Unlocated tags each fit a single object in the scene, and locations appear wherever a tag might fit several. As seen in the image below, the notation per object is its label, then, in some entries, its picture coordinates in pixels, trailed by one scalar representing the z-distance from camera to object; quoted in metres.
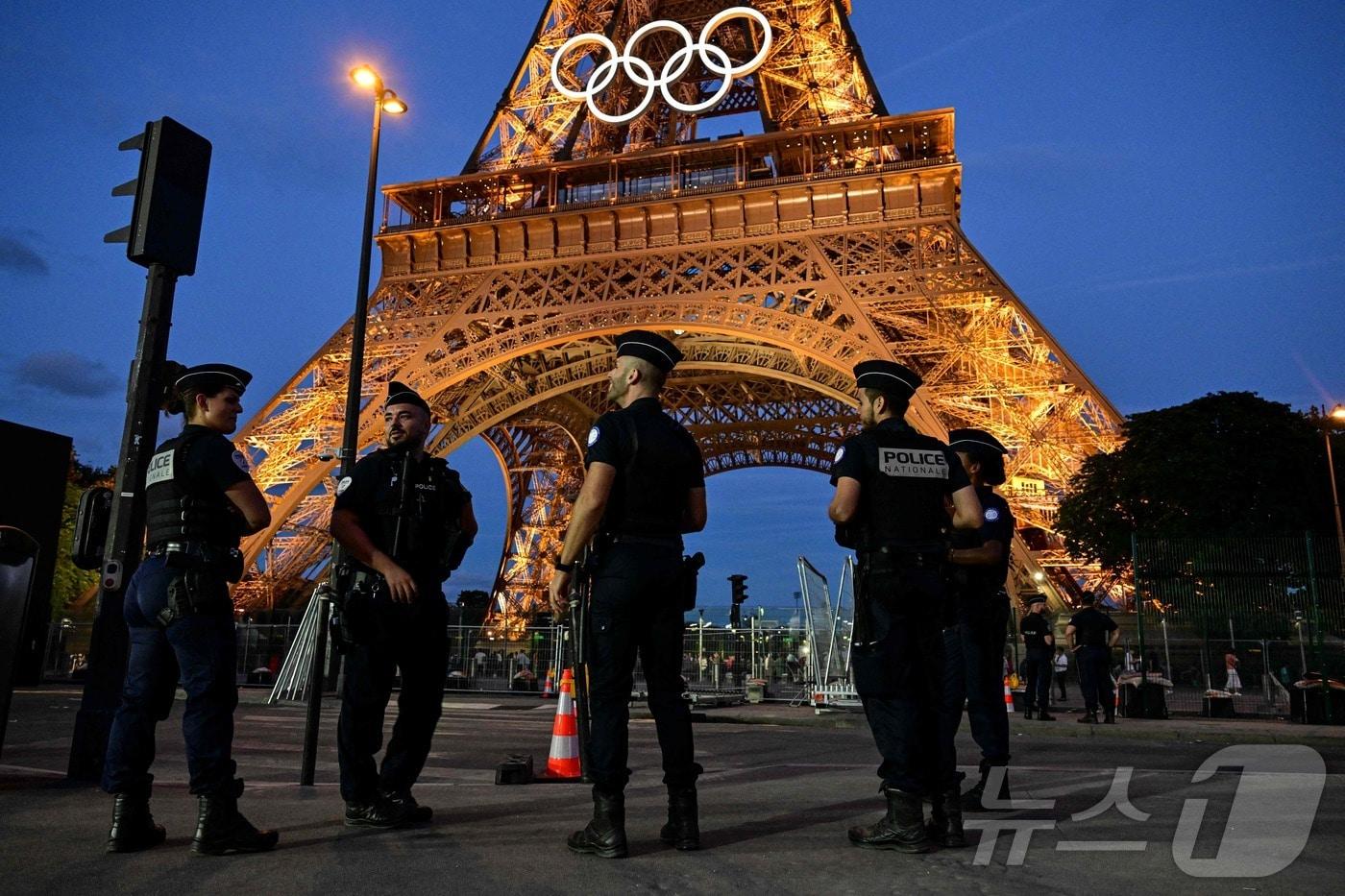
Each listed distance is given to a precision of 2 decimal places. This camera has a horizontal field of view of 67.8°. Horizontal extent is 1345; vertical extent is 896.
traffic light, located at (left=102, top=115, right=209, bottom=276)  5.82
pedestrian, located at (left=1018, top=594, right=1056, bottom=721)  13.77
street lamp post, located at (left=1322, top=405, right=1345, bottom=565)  25.03
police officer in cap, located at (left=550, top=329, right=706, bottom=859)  3.69
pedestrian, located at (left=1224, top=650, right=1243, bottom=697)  15.91
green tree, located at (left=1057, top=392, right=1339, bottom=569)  27.14
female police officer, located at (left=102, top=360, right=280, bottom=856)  3.66
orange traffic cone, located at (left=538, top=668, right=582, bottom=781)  6.11
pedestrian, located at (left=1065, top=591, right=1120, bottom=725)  12.48
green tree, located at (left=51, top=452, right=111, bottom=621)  31.59
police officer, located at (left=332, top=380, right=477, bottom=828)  4.11
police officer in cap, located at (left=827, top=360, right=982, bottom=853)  3.81
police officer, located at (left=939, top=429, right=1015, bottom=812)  4.88
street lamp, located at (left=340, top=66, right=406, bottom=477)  8.52
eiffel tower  21.53
